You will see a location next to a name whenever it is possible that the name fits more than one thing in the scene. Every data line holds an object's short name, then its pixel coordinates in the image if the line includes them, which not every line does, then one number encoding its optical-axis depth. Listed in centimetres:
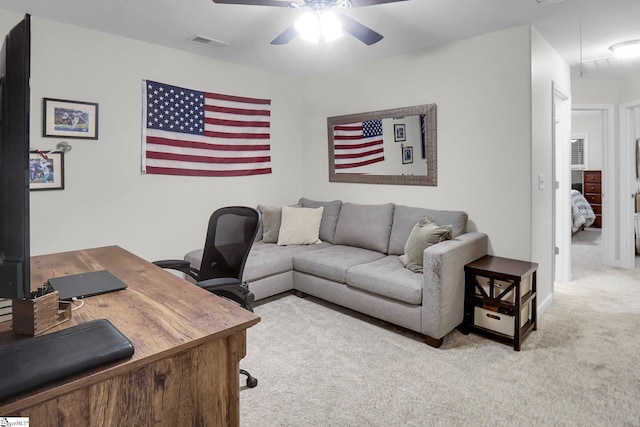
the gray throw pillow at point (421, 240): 299
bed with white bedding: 668
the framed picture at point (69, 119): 296
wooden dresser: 794
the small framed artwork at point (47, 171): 293
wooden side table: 267
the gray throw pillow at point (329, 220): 421
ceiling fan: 218
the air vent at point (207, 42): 339
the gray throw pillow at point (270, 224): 416
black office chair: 209
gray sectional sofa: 271
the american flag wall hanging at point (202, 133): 358
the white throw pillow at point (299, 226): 409
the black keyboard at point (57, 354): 83
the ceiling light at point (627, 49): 354
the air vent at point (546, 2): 264
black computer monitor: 82
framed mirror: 374
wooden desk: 89
